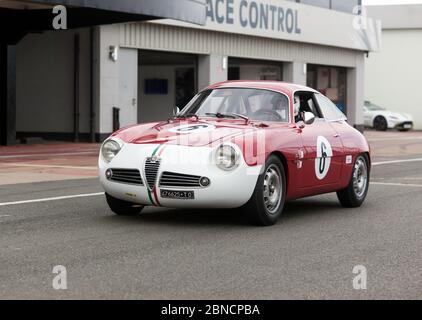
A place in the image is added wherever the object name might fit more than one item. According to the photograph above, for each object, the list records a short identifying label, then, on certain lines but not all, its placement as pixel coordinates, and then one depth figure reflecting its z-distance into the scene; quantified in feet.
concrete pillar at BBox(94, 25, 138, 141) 81.51
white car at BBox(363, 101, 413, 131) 129.90
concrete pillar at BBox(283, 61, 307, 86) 108.78
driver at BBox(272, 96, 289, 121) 30.71
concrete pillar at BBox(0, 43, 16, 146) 73.82
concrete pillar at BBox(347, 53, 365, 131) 123.54
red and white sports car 26.63
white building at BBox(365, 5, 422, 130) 152.15
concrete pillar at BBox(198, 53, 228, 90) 94.58
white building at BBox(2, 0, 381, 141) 82.94
